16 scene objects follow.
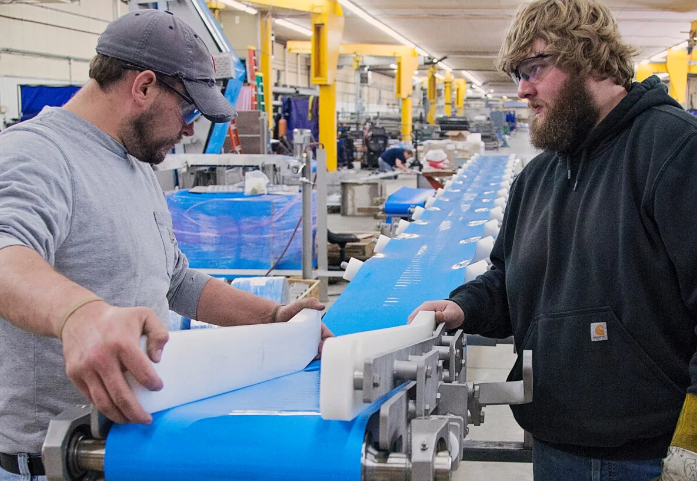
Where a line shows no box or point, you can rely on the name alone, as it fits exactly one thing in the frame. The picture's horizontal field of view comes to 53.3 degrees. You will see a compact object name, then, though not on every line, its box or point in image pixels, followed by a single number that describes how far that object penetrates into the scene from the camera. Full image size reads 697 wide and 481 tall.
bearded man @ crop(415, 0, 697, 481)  1.43
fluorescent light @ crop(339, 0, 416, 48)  15.58
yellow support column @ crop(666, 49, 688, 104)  21.77
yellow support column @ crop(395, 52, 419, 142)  21.95
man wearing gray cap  0.99
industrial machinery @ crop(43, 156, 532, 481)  1.03
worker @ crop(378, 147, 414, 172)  16.00
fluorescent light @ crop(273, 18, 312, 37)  18.75
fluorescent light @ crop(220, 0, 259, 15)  12.76
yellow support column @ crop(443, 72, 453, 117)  35.25
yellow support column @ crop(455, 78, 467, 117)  37.81
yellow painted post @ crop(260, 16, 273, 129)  13.91
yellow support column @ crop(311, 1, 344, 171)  14.09
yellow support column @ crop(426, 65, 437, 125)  28.20
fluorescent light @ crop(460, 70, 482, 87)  35.47
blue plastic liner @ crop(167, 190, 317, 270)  5.87
